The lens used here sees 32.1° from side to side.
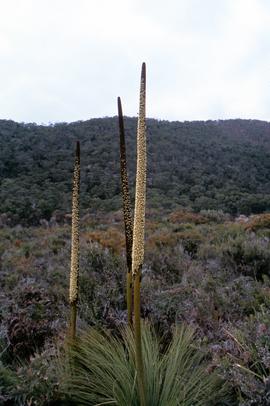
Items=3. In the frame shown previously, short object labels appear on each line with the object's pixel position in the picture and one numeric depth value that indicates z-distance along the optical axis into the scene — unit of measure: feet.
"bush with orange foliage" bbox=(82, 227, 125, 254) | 36.27
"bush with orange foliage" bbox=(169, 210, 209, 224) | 61.11
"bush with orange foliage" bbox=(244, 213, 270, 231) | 46.51
